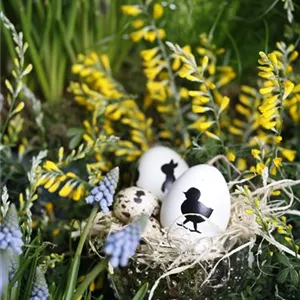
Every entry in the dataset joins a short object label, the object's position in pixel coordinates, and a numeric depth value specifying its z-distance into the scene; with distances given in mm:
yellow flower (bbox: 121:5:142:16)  1078
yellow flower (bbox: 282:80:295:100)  963
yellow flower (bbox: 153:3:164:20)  1091
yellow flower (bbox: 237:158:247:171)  1058
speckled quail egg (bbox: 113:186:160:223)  977
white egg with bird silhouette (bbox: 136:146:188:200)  1008
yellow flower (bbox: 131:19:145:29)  1105
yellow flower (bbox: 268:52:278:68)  946
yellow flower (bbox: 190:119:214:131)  989
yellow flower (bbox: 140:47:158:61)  1080
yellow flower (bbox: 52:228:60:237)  1040
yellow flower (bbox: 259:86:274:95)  955
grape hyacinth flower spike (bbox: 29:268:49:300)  878
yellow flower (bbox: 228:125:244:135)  1113
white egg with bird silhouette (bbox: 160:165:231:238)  954
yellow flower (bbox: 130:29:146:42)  1097
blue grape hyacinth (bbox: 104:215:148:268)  846
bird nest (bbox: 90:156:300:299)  948
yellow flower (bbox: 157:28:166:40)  1101
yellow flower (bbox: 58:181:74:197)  1007
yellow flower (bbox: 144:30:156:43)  1090
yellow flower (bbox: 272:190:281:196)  987
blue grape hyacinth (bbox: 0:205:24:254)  850
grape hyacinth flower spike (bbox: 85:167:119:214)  902
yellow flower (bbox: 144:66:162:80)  1088
